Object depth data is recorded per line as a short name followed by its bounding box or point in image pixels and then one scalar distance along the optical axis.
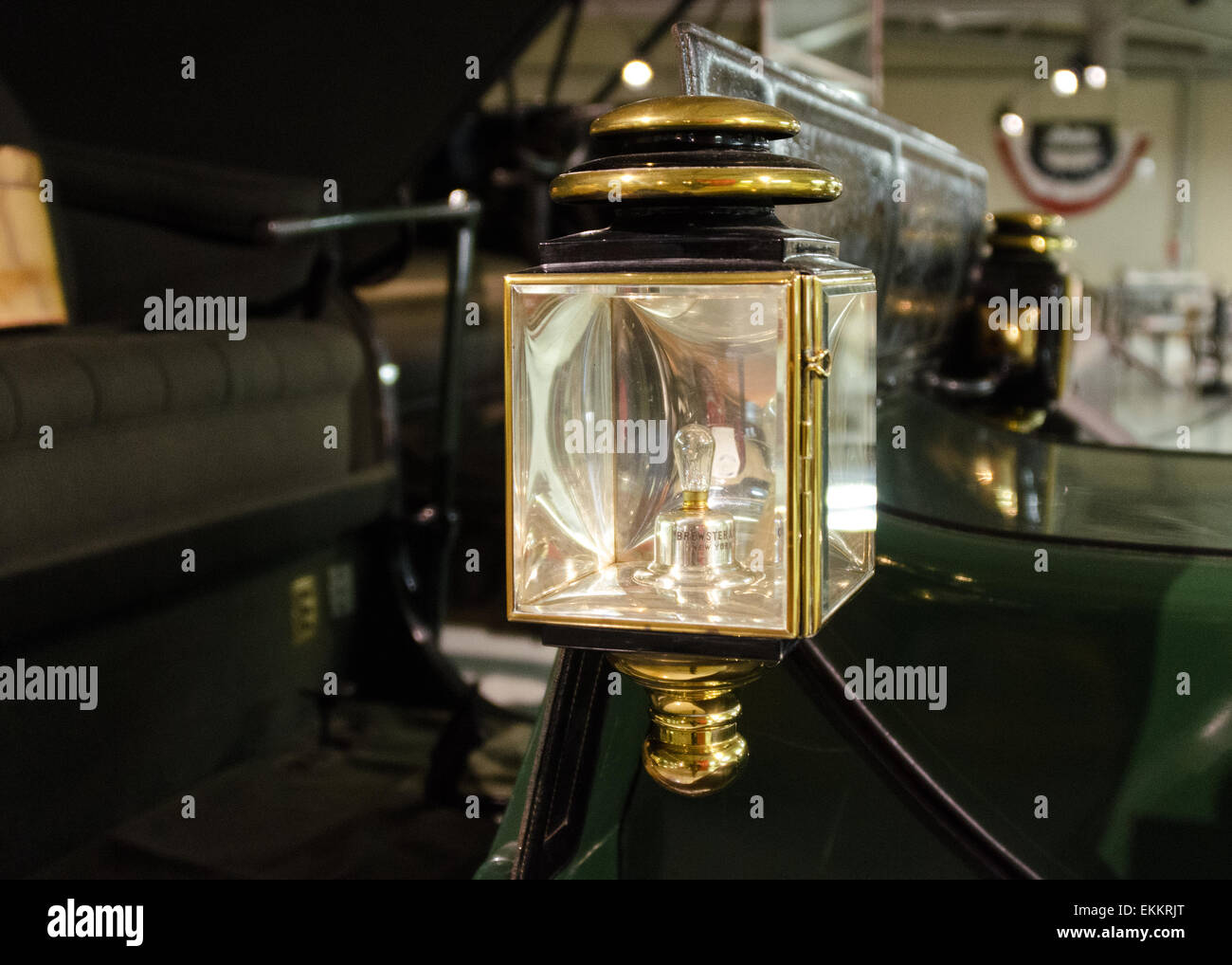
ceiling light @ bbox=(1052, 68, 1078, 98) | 6.19
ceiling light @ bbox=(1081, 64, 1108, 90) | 6.52
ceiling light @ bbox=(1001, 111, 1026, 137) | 12.27
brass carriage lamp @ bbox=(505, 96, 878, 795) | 0.70
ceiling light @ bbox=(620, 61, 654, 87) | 3.41
